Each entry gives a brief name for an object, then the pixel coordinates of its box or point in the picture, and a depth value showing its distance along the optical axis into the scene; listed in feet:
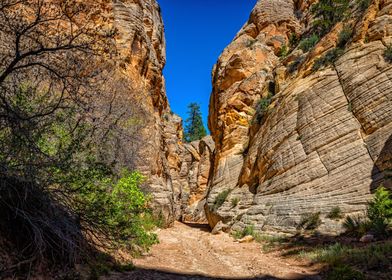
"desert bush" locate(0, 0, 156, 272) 15.05
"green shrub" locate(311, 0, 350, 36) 62.64
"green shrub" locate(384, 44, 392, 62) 39.94
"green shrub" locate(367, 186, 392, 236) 27.61
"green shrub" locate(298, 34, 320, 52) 69.85
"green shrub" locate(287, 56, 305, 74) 66.49
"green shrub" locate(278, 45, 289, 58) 92.88
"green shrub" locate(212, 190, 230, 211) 66.24
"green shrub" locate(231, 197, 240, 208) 59.37
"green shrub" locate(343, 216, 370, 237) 29.59
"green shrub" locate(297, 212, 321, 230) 36.09
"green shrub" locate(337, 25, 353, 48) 51.01
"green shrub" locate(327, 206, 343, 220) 34.26
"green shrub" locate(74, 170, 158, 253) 20.72
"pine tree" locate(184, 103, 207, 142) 200.44
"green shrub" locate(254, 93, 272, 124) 67.32
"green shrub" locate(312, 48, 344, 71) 50.26
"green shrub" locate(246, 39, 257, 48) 101.23
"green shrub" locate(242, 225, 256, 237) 45.27
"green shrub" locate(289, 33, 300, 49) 91.02
